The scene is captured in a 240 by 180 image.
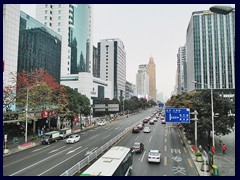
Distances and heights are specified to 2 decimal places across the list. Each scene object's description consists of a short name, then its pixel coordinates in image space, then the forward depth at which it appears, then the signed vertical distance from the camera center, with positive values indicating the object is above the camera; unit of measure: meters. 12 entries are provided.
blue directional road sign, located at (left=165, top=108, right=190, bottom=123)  26.41 -1.89
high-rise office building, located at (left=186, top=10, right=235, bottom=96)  104.97 +26.99
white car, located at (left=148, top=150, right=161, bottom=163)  21.19 -6.01
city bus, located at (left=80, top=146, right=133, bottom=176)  13.12 -4.57
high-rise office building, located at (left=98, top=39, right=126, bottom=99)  152.62 +28.87
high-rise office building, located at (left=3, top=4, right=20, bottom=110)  44.69 +13.74
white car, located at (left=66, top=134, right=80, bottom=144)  33.44 -6.48
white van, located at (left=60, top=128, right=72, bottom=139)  38.54 -6.69
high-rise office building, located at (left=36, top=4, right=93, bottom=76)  107.00 +39.57
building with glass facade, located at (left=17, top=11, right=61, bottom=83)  62.38 +17.69
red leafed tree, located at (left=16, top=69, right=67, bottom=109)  37.46 +1.43
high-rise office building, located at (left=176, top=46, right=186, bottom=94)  193.88 +22.43
